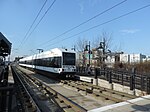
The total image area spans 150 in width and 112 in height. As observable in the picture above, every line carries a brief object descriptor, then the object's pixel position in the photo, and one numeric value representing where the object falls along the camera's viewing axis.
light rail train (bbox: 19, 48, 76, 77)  11.96
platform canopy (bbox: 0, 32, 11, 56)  9.73
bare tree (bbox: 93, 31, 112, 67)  23.96
